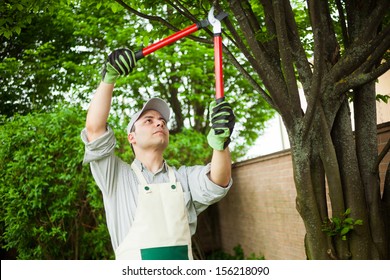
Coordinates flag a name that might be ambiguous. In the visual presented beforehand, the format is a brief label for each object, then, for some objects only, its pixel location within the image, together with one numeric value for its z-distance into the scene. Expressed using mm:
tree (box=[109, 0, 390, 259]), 2256
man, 1712
